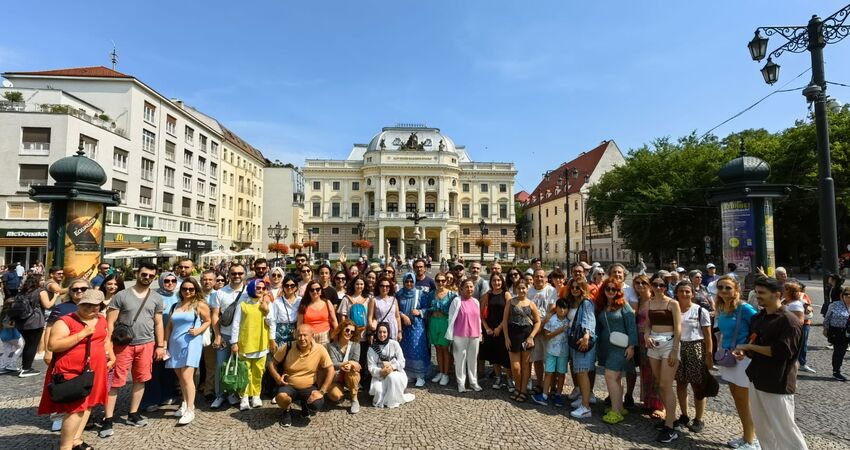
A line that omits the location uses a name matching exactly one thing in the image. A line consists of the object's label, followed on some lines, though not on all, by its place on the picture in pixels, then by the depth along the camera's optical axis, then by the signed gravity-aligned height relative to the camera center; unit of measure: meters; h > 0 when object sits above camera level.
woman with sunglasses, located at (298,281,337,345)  5.61 -0.90
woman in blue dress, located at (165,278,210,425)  5.13 -1.14
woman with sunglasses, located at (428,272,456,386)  6.70 -1.21
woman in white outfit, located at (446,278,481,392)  6.31 -1.27
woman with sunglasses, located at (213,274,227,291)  6.32 -0.54
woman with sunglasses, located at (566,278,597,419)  5.35 -1.33
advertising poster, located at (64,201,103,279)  11.34 +0.19
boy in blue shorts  5.72 -1.38
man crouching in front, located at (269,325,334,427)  5.12 -1.58
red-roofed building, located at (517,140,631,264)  57.62 +4.93
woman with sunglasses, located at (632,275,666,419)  5.25 -1.65
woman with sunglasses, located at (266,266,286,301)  6.15 -0.51
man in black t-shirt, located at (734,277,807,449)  3.70 -1.07
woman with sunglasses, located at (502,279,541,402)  5.94 -1.19
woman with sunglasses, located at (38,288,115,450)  3.91 -1.03
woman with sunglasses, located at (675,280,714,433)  4.70 -1.15
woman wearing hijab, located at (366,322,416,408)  5.66 -1.69
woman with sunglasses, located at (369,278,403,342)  6.11 -0.93
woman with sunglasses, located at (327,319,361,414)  5.51 -1.56
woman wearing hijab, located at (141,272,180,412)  5.37 -1.72
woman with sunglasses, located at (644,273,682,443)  4.67 -1.07
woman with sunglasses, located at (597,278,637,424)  5.15 -1.19
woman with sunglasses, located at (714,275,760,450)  4.45 -0.98
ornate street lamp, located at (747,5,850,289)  8.73 +2.50
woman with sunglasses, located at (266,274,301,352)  5.66 -0.94
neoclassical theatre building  62.59 +8.09
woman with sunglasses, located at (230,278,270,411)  5.41 -1.15
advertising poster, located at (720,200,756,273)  10.98 +0.37
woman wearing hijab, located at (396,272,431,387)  6.60 -1.45
